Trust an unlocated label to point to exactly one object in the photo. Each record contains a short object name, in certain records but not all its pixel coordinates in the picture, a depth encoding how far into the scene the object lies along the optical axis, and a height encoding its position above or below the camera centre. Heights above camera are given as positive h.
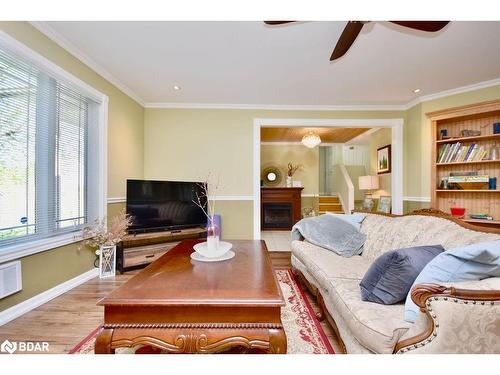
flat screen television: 3.08 -0.25
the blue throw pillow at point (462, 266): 1.07 -0.38
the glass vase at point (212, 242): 1.85 -0.43
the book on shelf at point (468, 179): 3.12 +0.13
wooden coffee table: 1.14 -0.67
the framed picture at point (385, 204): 4.49 -0.32
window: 1.90 +0.33
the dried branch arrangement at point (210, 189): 3.83 -0.02
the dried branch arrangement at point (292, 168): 6.80 +0.58
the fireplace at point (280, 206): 6.62 -0.52
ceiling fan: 1.55 +1.14
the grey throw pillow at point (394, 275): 1.30 -0.50
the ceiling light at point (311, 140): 5.50 +1.14
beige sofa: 0.96 -0.64
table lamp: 5.10 +0.06
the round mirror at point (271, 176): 6.83 +0.34
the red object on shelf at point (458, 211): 3.23 -0.33
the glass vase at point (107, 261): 2.77 -0.89
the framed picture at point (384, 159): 4.80 +0.61
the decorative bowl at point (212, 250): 1.84 -0.51
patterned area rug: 1.54 -1.08
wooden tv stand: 2.95 -0.79
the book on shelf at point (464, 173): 3.28 +0.21
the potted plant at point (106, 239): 2.72 -0.61
